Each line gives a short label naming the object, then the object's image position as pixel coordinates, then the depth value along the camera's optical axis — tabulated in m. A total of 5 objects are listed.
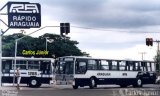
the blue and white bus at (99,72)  37.91
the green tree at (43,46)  81.25
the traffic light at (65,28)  36.05
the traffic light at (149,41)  43.06
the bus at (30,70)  40.94
